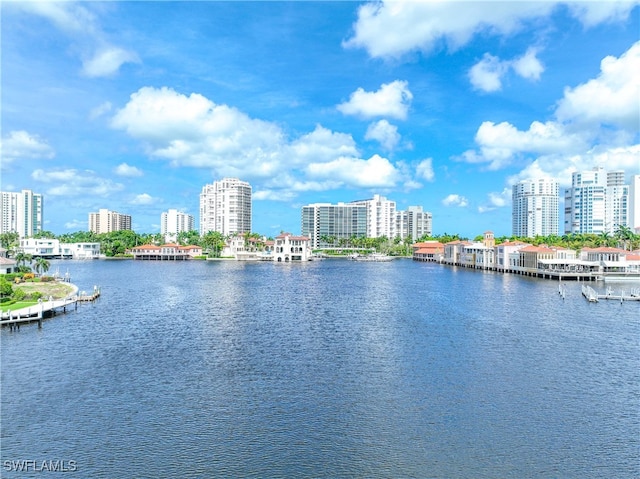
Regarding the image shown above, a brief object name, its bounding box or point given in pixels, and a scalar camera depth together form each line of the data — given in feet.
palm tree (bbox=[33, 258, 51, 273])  229.06
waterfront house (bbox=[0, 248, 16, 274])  205.85
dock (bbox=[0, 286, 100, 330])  121.19
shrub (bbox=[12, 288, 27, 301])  147.04
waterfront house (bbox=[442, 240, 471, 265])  422.29
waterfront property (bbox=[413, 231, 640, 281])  266.16
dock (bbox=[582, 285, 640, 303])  176.04
